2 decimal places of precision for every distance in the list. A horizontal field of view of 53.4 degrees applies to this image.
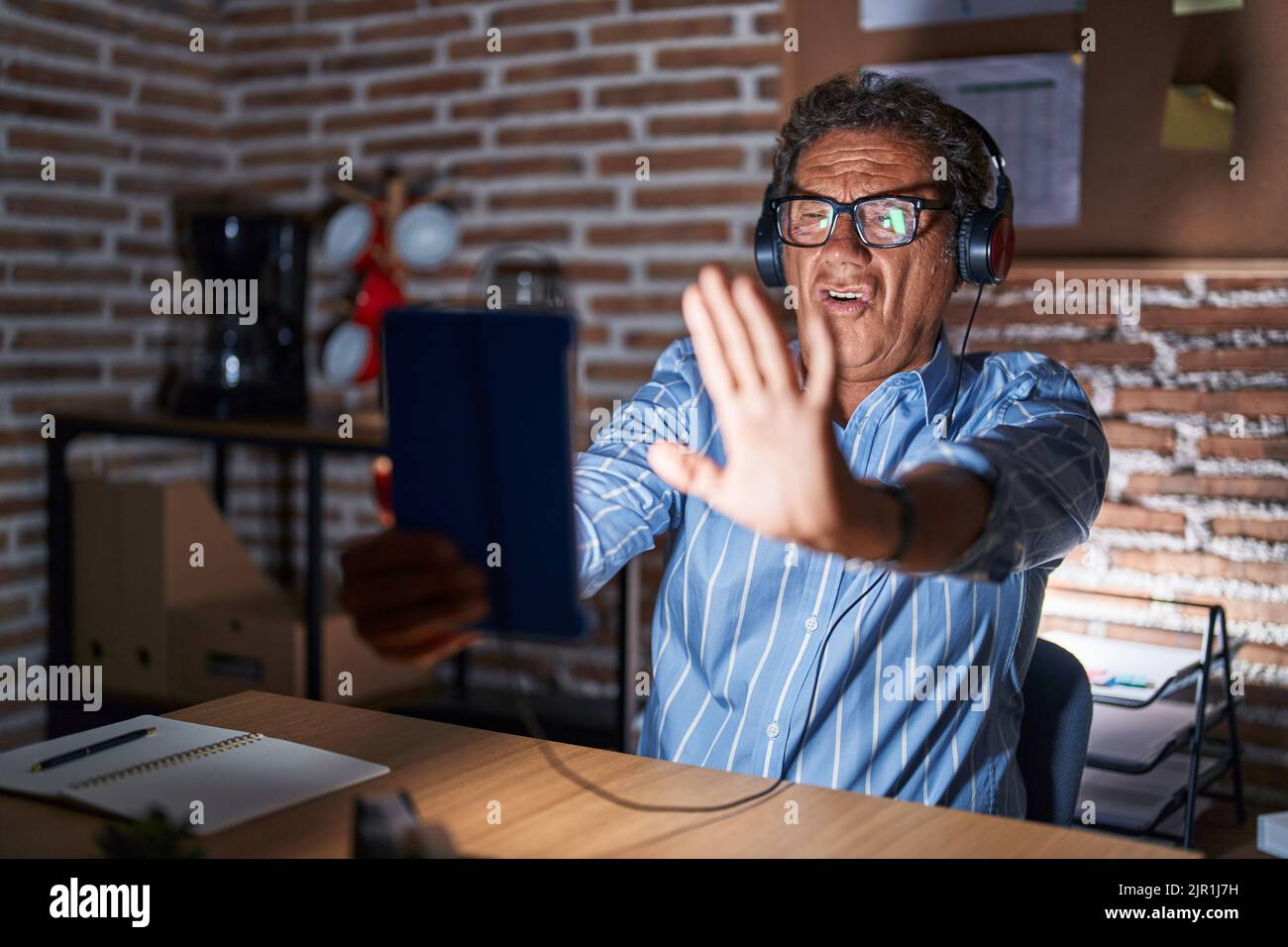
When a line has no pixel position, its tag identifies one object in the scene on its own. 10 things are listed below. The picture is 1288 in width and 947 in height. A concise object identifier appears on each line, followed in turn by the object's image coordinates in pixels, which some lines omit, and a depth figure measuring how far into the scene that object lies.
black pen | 1.09
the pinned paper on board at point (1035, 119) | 2.43
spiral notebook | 0.99
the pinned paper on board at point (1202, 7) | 2.28
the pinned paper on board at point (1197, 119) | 2.31
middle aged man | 1.06
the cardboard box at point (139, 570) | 2.92
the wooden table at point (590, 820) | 0.93
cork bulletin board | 2.28
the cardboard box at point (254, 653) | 2.81
